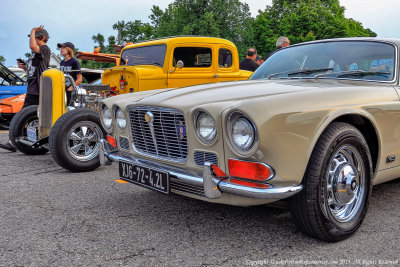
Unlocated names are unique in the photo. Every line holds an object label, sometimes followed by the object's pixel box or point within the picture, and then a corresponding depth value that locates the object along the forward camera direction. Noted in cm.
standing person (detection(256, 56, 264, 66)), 909
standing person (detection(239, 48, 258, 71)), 830
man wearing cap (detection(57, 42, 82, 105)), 607
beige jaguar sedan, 223
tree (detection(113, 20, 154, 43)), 4434
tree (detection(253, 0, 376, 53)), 3691
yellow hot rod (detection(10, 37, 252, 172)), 468
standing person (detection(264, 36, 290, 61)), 656
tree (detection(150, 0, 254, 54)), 3503
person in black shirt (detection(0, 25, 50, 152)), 580
